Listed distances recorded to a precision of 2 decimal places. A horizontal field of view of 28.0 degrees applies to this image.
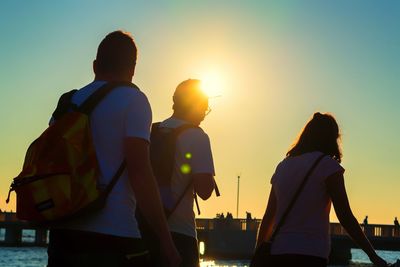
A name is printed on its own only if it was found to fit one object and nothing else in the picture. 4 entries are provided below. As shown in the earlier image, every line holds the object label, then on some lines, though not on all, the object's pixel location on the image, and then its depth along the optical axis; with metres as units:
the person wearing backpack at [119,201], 3.53
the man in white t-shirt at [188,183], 5.02
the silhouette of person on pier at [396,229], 61.80
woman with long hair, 5.23
